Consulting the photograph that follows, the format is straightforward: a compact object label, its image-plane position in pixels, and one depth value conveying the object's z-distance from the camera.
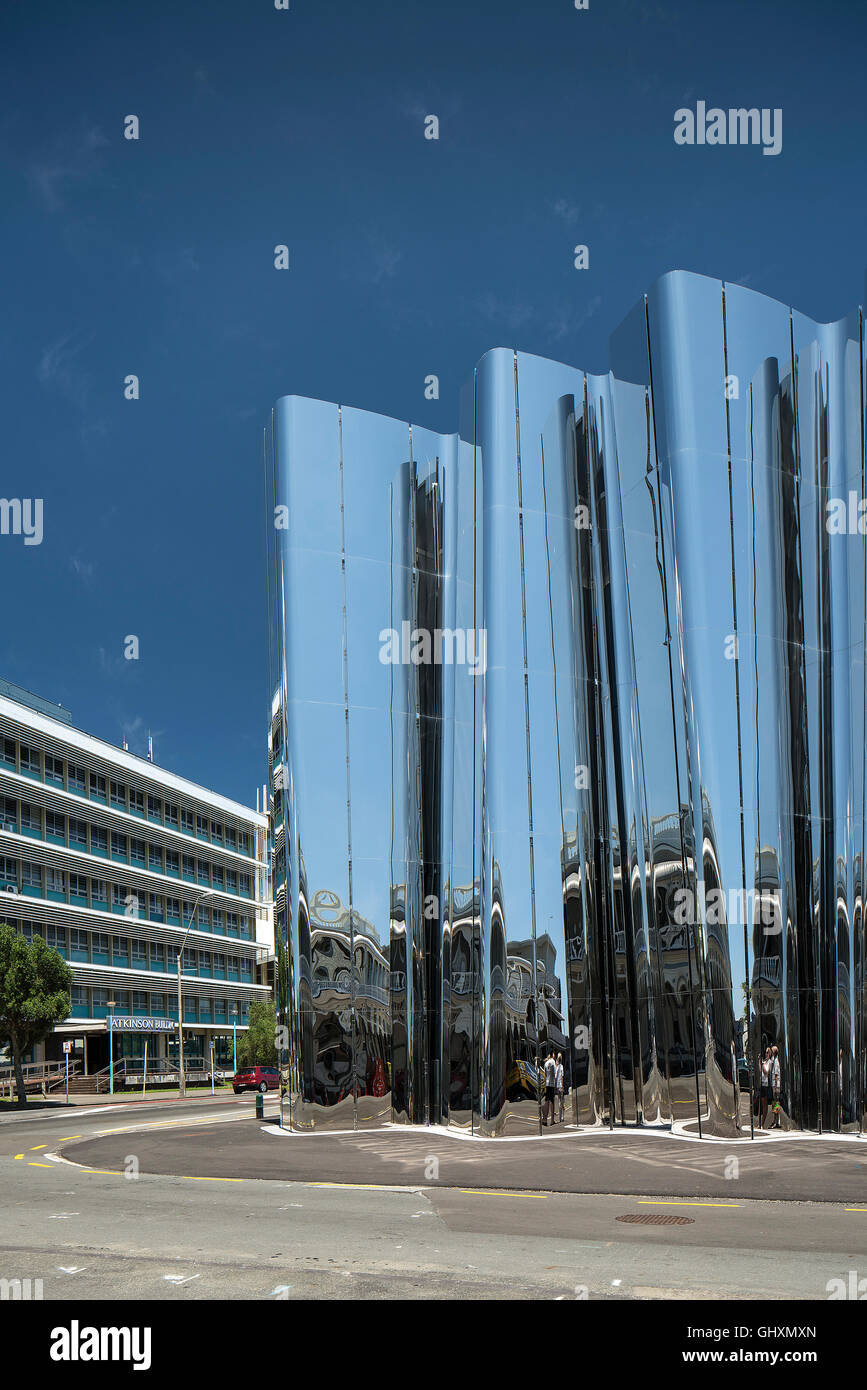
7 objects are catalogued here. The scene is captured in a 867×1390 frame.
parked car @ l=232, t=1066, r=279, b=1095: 58.16
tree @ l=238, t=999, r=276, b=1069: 70.31
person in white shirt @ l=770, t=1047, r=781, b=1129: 21.47
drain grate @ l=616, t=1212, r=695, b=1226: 11.73
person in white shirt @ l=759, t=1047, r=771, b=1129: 21.39
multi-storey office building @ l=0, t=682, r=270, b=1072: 66.62
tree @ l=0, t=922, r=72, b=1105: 52.19
